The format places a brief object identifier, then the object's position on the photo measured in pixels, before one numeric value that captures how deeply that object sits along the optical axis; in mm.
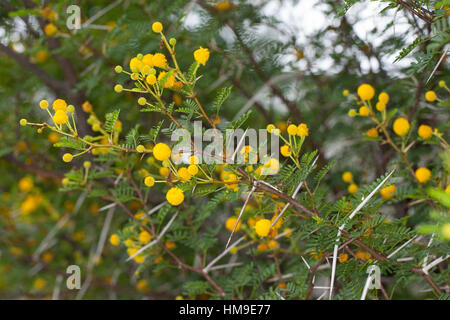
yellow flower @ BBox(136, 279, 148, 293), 1113
